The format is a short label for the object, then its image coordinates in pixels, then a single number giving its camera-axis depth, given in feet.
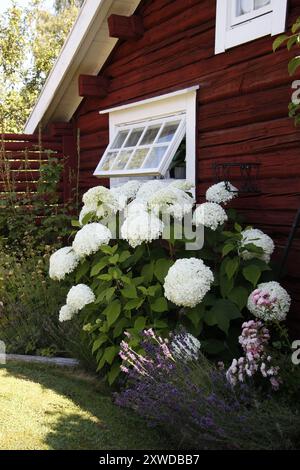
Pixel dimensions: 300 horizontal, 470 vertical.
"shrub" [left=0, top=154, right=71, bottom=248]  25.07
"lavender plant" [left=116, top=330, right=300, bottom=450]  9.86
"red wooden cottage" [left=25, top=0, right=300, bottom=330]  15.66
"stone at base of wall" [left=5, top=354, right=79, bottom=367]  16.65
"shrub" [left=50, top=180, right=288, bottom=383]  13.16
